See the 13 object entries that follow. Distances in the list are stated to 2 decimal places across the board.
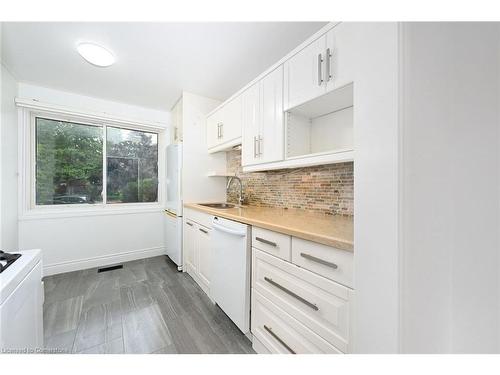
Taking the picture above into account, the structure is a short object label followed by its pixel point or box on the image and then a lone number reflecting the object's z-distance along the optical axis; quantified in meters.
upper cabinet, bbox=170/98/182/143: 2.55
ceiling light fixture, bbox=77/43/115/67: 1.54
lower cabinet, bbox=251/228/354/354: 0.79
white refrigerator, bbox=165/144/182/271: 2.42
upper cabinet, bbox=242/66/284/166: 1.46
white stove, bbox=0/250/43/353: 0.65
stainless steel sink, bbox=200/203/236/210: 2.40
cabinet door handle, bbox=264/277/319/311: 0.89
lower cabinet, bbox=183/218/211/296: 1.84
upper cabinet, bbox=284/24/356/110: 1.03
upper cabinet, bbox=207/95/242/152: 1.94
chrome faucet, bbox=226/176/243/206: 2.31
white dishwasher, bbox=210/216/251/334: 1.27
